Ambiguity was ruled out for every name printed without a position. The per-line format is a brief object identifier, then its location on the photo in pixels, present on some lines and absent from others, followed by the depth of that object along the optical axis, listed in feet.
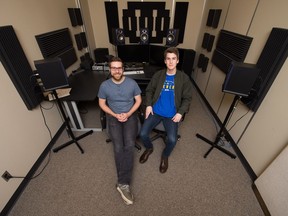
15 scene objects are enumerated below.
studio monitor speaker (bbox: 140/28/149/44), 8.66
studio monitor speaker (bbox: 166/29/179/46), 8.50
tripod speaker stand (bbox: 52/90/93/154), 6.53
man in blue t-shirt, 5.35
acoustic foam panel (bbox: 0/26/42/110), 4.51
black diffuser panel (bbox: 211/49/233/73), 7.28
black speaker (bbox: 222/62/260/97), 4.60
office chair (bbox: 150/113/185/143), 6.05
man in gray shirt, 4.92
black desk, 6.32
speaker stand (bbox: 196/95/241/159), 6.33
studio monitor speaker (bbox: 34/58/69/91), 4.75
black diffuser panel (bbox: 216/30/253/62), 6.05
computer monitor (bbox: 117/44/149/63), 8.75
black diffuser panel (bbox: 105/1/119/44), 9.72
